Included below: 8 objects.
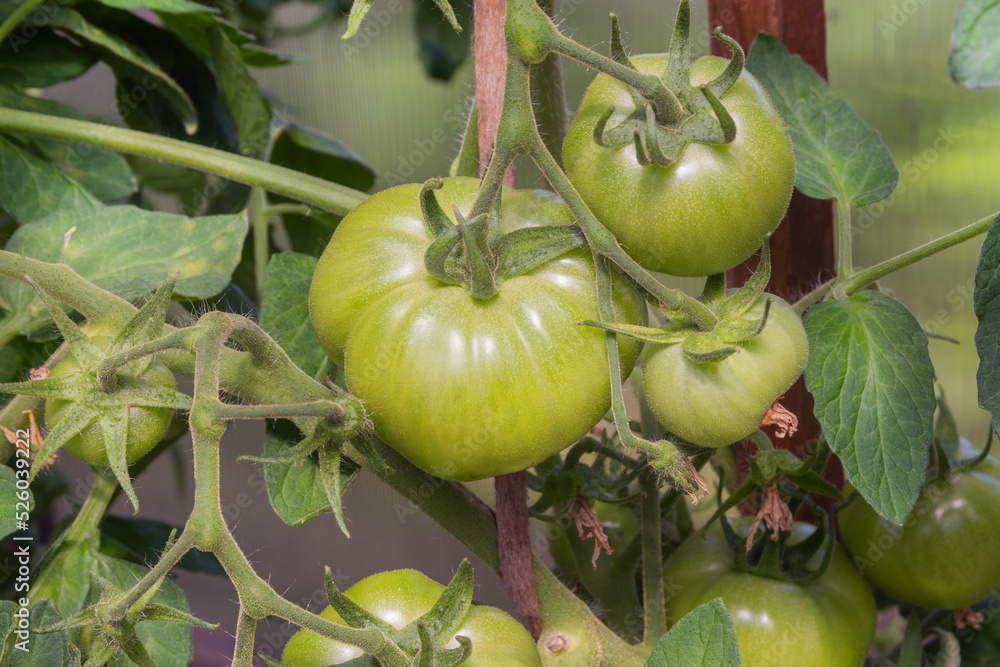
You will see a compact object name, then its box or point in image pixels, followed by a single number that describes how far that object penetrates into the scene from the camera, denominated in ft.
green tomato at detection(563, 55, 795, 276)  1.87
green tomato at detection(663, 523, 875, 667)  2.12
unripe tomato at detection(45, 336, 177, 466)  1.94
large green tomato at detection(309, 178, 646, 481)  1.87
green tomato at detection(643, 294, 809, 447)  1.87
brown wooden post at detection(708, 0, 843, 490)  2.30
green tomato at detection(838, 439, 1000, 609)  2.17
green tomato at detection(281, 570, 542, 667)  1.97
